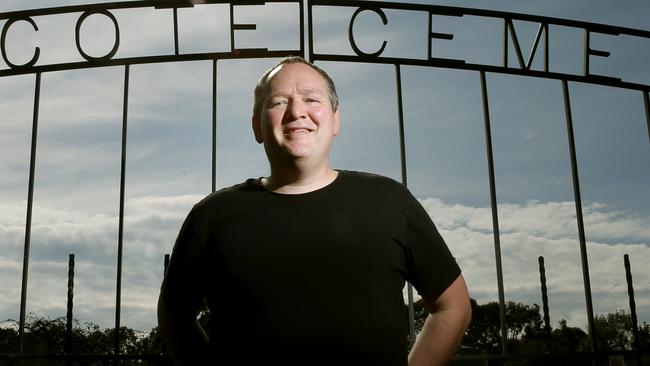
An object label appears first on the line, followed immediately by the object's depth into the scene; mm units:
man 1444
